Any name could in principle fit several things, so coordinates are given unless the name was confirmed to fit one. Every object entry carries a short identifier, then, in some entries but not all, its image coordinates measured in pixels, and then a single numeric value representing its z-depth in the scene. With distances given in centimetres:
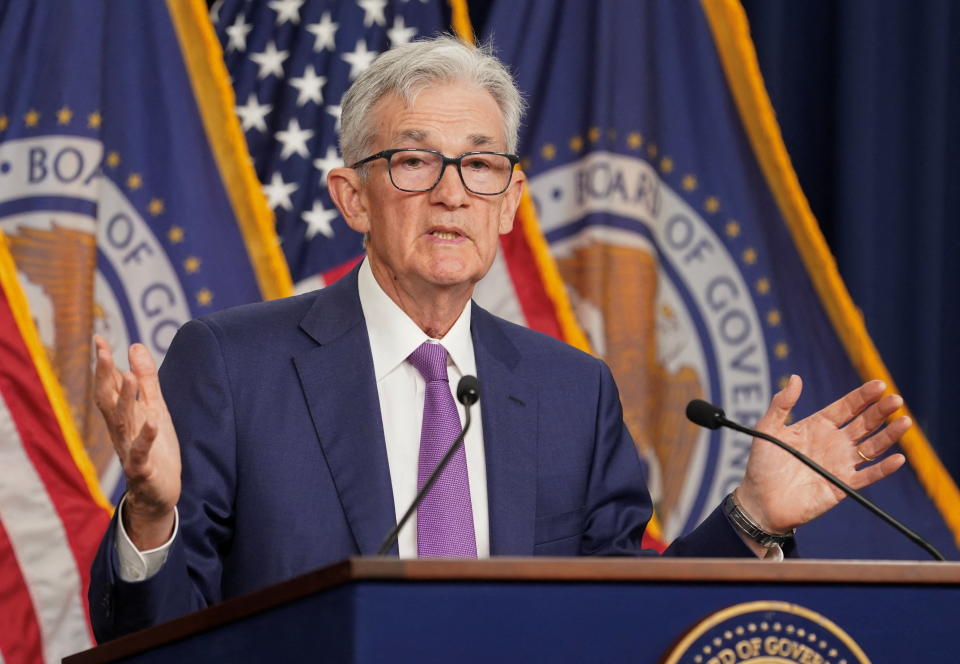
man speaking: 439
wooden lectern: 272
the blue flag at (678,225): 803
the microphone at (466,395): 347
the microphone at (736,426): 387
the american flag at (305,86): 792
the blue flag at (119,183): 723
